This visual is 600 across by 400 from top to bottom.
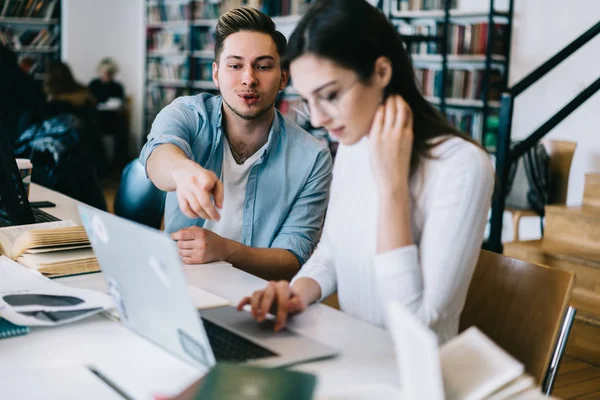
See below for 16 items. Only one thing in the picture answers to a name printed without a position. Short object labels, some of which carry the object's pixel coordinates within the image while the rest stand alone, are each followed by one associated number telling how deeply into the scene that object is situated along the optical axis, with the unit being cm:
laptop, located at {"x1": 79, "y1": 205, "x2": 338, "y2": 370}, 92
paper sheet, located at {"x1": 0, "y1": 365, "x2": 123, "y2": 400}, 93
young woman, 115
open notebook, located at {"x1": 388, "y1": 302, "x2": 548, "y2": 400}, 75
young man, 189
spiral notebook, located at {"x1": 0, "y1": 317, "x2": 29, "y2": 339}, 116
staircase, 310
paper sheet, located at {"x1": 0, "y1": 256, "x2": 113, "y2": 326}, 122
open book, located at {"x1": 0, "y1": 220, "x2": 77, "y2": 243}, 175
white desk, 100
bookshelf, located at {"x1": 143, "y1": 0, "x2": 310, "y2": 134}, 777
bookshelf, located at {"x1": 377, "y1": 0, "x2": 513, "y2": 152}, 512
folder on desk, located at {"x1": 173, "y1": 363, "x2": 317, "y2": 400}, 73
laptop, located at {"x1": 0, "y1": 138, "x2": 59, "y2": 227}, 181
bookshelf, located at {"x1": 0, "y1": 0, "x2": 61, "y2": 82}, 759
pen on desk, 94
